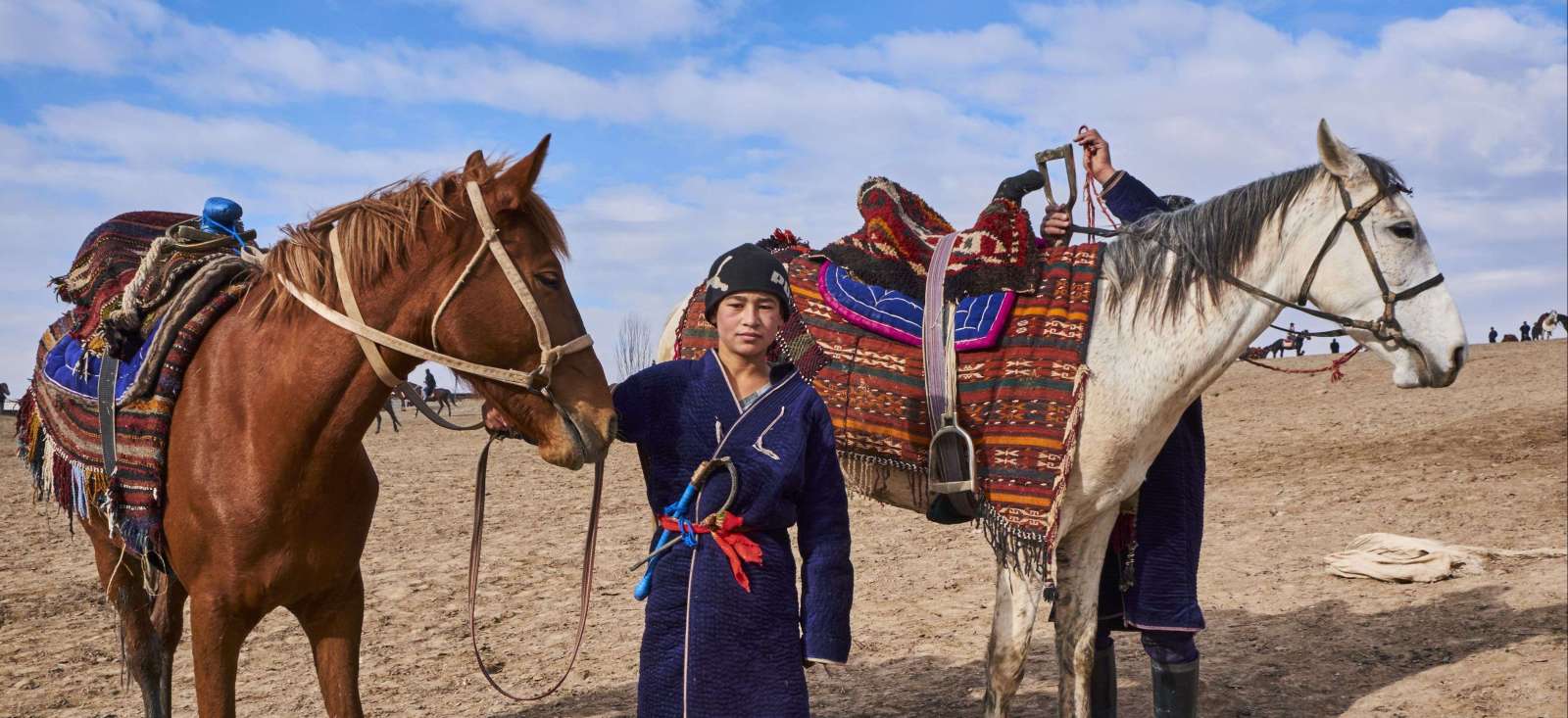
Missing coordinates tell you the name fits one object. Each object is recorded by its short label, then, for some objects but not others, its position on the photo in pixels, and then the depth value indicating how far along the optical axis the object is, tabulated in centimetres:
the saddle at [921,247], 341
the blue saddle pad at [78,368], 279
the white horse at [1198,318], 326
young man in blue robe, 217
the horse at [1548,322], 3366
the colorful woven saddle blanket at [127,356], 266
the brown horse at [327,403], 227
